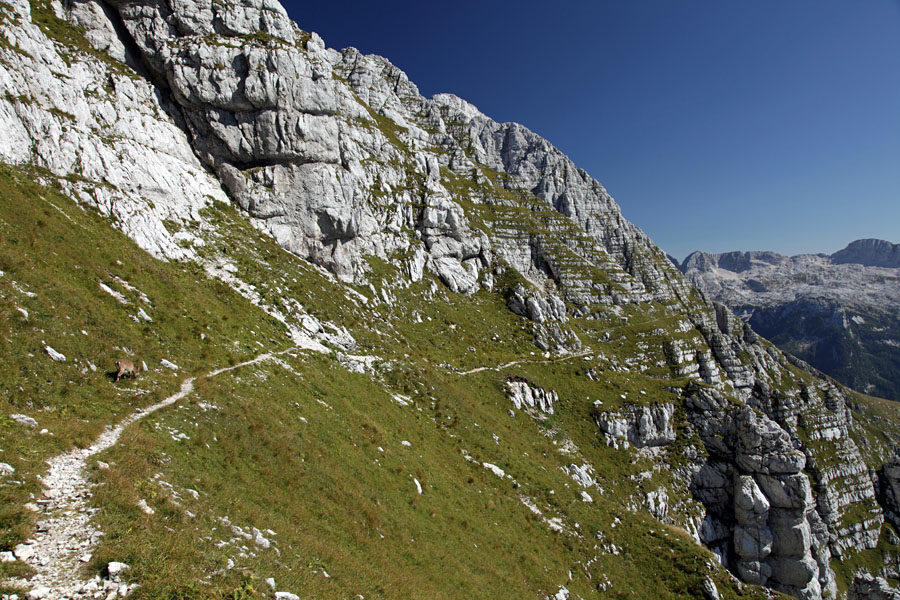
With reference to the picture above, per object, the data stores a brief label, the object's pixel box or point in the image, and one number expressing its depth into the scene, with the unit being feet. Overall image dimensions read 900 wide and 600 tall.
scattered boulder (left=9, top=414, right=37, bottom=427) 40.09
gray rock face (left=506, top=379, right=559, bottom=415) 172.77
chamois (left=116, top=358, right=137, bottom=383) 57.26
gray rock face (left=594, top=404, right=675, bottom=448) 180.04
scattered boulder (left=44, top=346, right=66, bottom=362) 52.06
